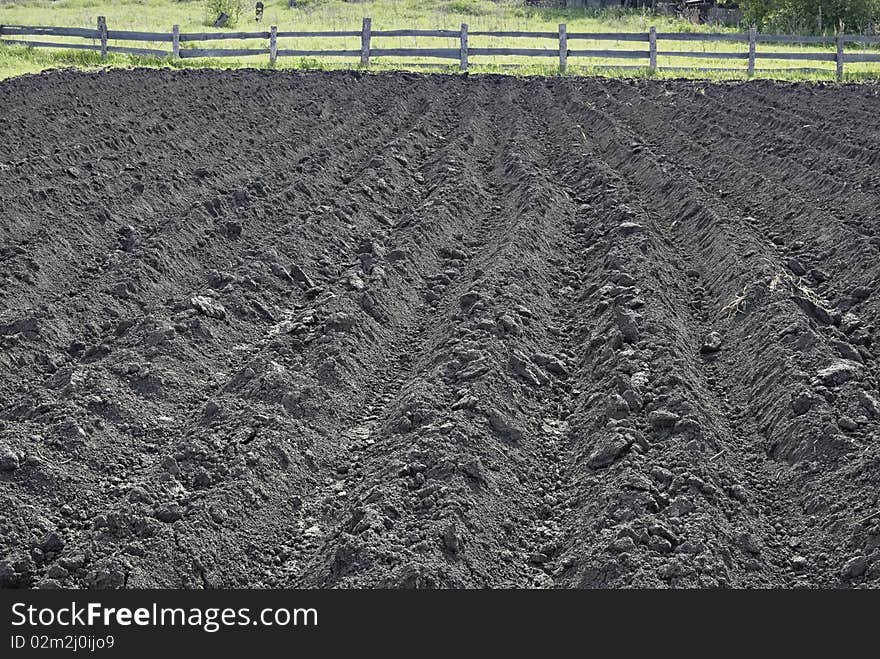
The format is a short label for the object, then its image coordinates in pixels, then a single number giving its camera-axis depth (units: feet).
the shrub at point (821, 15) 134.21
